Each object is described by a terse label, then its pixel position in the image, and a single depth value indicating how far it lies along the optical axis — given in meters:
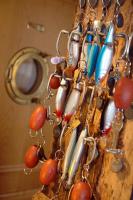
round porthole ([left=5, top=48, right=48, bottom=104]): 1.61
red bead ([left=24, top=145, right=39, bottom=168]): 0.88
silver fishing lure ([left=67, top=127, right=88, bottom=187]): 0.79
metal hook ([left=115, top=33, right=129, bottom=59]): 0.73
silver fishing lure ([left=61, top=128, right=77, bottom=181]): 0.81
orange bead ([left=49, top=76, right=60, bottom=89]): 0.87
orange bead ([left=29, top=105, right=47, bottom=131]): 0.85
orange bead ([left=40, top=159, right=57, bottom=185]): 0.83
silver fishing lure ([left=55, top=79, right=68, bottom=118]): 0.84
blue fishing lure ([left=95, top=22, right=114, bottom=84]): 0.75
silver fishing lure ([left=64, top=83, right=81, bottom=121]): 0.81
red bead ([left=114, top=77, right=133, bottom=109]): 0.70
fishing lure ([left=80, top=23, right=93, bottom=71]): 0.81
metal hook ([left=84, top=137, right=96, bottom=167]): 0.77
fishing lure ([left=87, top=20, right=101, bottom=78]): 0.77
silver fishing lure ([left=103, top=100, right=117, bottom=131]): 0.75
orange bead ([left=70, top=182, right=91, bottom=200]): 0.75
